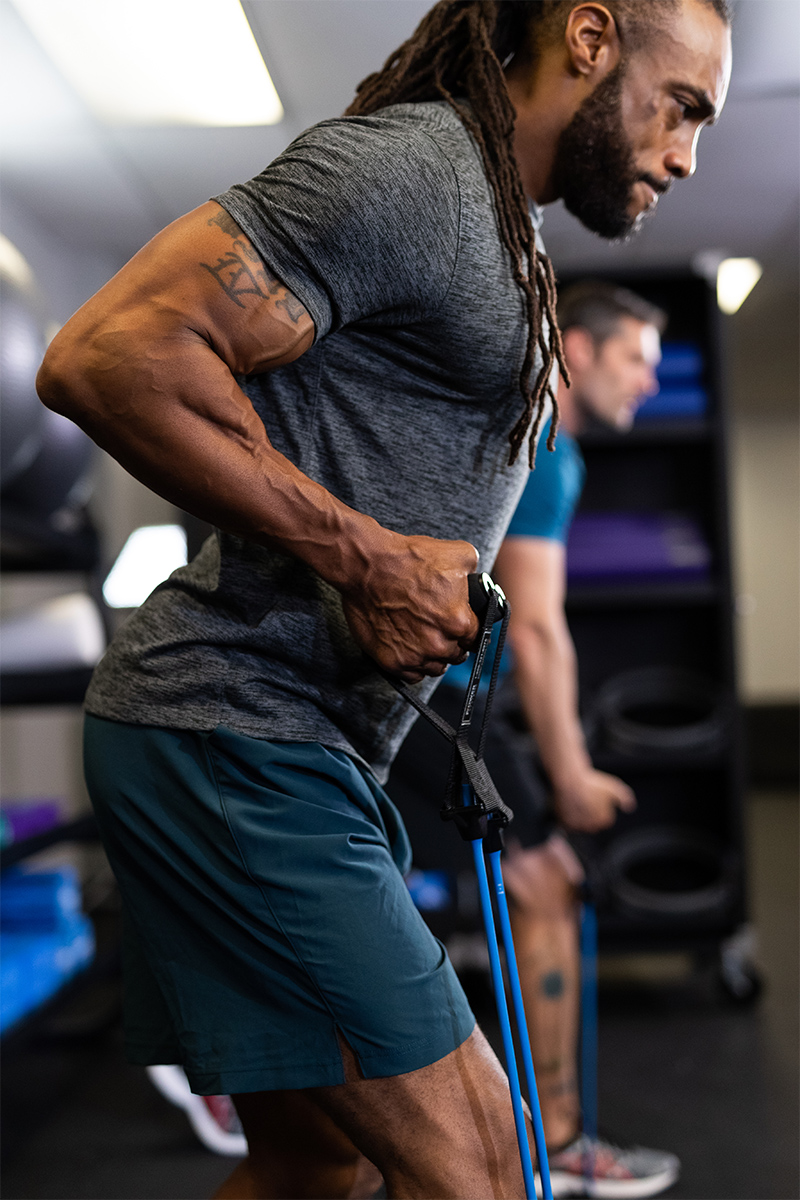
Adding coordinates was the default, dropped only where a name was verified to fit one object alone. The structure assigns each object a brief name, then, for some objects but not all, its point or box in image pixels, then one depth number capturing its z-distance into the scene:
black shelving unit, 2.88
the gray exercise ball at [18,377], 1.91
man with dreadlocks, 0.69
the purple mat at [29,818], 2.12
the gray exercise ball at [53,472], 2.27
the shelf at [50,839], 1.98
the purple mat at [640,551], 2.95
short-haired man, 1.70
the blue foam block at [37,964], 2.04
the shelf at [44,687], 2.33
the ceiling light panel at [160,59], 1.27
